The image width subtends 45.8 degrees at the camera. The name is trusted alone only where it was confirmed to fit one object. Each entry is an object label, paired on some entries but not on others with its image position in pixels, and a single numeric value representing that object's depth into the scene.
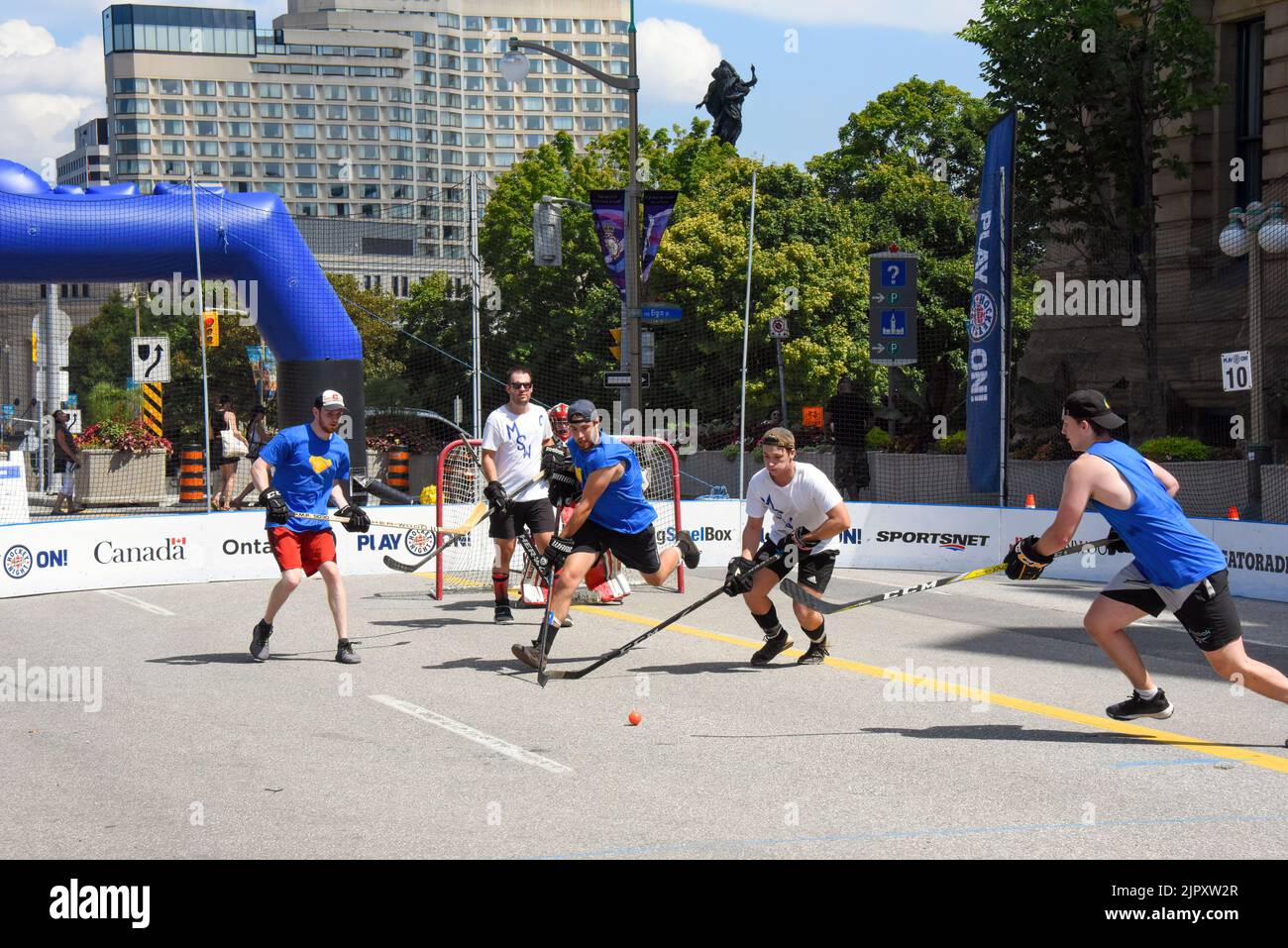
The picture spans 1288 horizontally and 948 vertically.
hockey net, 17.36
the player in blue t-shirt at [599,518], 10.30
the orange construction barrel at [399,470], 33.27
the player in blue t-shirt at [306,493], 10.96
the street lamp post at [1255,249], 20.52
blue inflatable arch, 22.25
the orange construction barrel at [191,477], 29.38
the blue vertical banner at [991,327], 20.64
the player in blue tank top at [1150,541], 7.68
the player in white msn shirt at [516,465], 13.17
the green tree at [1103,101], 27.05
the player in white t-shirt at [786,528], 10.25
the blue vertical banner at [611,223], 26.11
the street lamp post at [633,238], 25.66
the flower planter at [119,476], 31.75
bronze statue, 25.38
